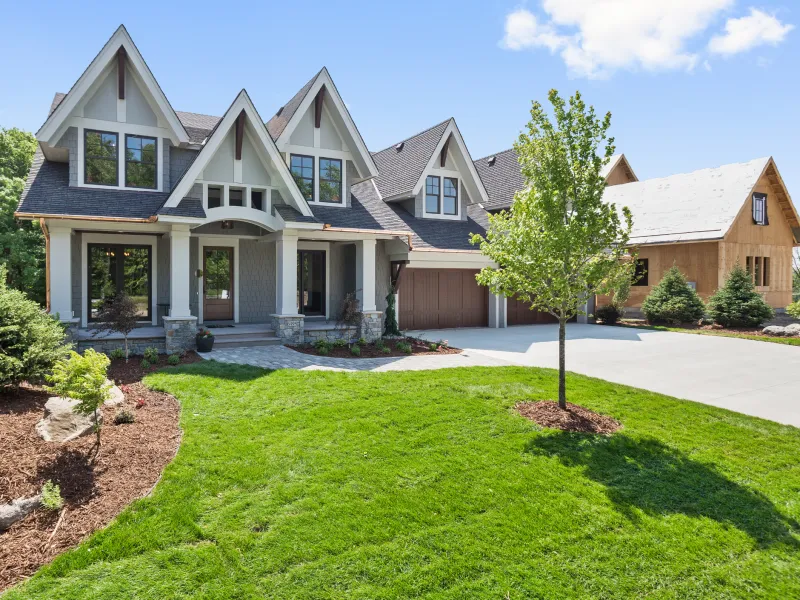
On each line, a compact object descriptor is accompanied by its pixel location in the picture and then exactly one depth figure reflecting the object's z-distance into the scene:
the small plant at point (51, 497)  4.41
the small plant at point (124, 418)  6.52
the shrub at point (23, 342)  6.81
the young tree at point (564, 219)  6.85
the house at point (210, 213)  11.77
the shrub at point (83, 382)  5.32
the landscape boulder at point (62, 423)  5.77
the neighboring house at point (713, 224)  22.30
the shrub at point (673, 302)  20.36
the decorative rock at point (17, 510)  4.21
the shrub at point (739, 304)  19.03
